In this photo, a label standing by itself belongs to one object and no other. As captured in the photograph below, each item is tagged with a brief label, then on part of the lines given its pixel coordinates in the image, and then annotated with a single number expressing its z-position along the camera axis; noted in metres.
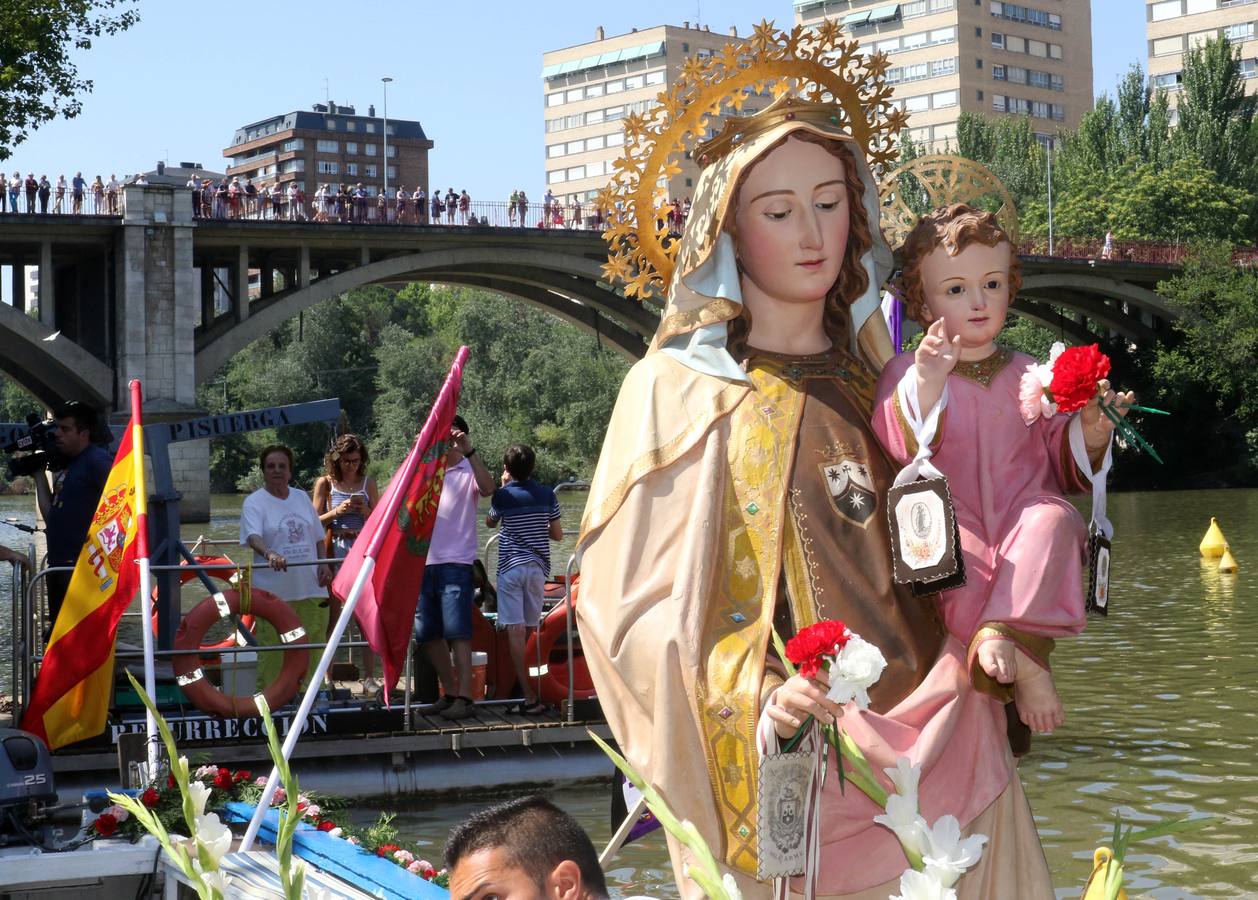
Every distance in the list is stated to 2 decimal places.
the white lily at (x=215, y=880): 2.23
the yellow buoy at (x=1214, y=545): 24.38
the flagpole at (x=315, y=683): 4.00
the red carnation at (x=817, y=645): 2.64
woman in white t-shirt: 9.48
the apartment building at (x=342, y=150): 132.75
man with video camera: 9.14
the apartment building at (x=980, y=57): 94.00
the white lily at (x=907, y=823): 2.01
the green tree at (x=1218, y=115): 61.75
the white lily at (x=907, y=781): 2.04
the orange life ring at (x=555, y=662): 10.16
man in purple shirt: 9.31
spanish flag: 7.47
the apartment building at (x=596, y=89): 107.81
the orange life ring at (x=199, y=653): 9.16
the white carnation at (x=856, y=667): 2.55
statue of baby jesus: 3.29
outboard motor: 6.27
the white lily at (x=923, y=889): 1.86
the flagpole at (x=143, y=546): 5.93
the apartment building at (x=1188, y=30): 82.75
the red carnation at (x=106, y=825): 6.02
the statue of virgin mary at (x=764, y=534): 3.39
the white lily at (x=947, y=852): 1.92
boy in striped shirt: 9.73
